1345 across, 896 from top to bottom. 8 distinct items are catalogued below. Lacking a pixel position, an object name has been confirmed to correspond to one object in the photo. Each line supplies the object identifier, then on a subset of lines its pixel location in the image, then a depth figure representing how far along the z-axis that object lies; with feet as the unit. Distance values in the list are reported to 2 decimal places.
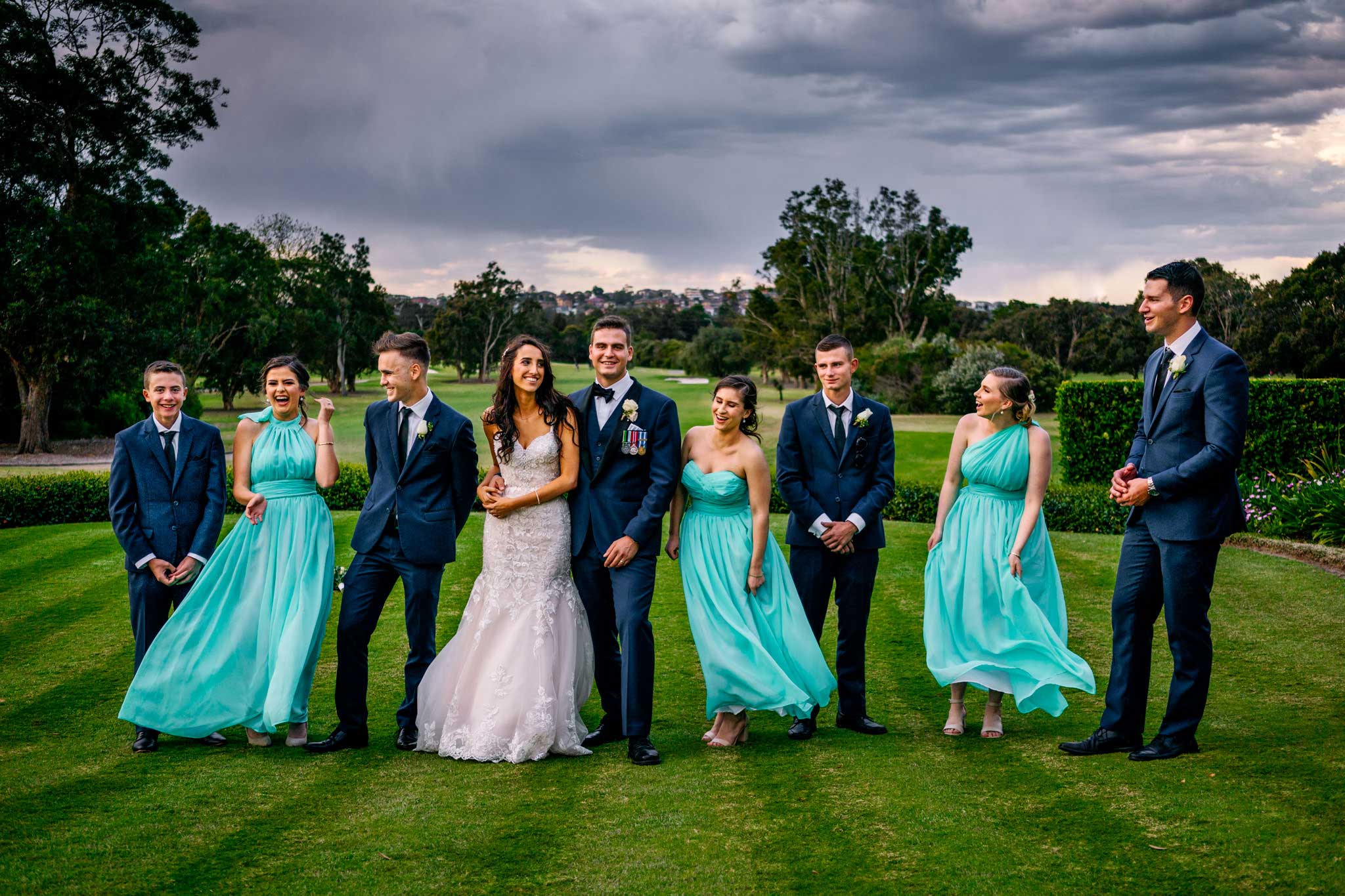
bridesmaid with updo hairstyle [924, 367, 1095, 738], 19.61
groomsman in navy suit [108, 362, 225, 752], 19.95
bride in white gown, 18.67
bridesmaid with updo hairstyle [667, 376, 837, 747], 18.84
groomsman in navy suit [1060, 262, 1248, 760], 17.07
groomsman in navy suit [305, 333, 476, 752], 19.15
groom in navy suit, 18.40
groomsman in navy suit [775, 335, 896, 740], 20.25
